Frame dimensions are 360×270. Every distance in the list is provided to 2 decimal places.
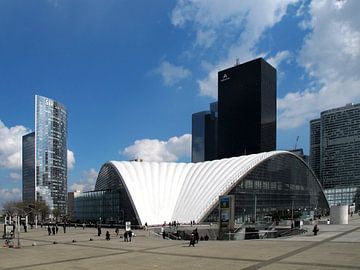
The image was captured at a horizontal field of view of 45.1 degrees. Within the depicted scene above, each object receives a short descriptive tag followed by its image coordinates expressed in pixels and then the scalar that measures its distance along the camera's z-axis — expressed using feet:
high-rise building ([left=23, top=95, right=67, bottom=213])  609.01
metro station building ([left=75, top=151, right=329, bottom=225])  269.23
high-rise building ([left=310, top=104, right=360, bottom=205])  630.33
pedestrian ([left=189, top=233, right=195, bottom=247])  116.26
